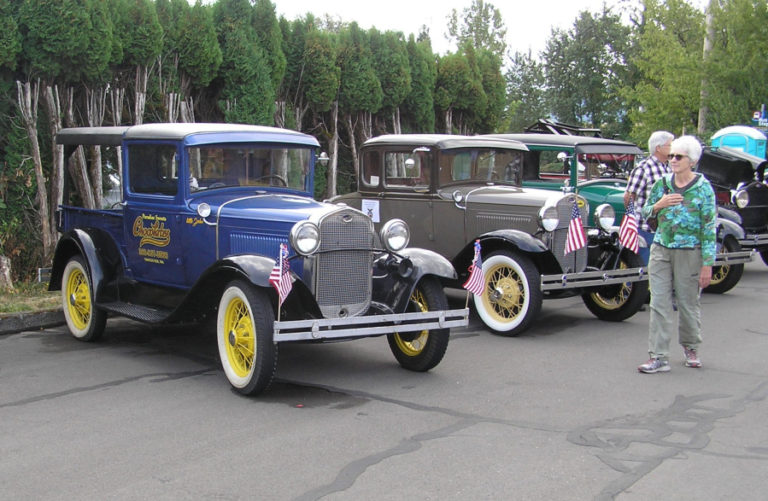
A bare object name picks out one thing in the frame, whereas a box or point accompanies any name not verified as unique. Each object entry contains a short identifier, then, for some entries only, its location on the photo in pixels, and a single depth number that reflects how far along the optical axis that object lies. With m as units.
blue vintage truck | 5.68
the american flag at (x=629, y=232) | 8.06
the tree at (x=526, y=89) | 42.47
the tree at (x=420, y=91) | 15.71
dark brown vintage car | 7.85
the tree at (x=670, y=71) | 21.66
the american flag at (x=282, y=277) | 5.34
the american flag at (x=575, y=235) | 7.90
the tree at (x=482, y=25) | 49.50
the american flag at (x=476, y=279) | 6.54
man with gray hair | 8.04
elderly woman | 6.09
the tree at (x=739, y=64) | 20.00
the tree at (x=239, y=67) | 11.75
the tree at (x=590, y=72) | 41.31
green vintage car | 10.30
